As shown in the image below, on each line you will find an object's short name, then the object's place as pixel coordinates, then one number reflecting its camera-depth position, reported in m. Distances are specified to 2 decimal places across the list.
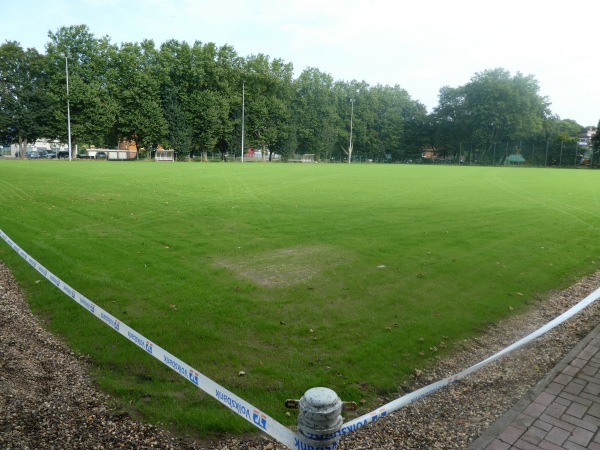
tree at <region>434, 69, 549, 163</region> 81.81
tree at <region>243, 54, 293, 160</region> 76.19
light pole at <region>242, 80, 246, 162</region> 71.86
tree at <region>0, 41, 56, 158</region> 61.75
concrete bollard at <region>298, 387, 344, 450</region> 2.57
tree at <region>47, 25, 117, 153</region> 62.09
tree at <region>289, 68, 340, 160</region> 83.75
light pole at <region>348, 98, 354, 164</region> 88.71
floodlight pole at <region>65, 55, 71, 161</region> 57.56
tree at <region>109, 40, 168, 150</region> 64.75
